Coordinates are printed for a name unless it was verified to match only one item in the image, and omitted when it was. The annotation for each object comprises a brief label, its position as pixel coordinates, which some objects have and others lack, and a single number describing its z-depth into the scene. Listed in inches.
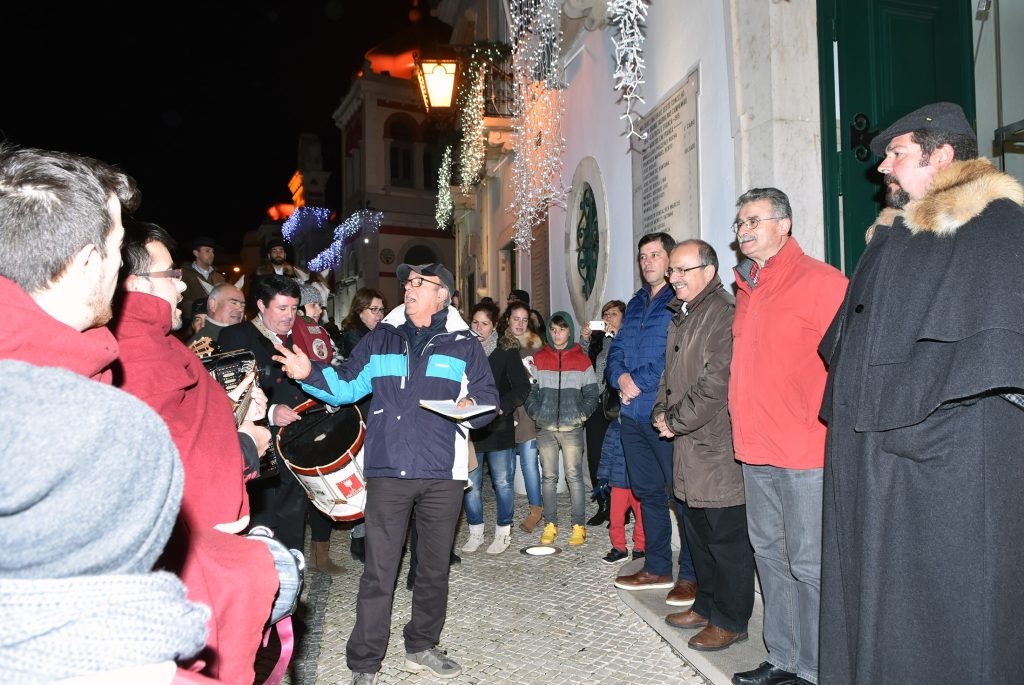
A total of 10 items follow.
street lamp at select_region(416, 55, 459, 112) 415.5
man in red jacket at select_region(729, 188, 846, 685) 137.6
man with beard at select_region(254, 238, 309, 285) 329.4
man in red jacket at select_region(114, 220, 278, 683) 63.2
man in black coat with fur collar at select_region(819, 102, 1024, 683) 97.3
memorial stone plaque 248.7
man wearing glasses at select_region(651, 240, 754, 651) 161.6
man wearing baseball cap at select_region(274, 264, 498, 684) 150.8
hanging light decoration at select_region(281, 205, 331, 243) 1651.1
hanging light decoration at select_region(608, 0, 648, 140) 280.8
